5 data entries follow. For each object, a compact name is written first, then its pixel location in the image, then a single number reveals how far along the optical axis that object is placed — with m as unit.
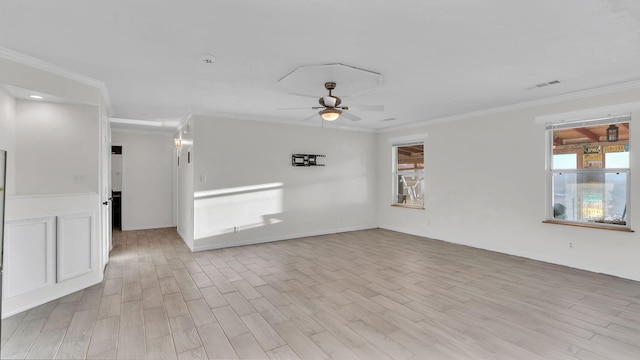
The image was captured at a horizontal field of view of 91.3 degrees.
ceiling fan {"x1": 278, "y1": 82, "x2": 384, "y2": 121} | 3.58
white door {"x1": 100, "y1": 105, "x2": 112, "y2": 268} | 4.10
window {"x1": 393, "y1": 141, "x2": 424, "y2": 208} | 6.86
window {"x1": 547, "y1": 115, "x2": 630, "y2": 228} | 4.11
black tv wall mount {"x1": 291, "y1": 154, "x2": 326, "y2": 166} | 6.51
